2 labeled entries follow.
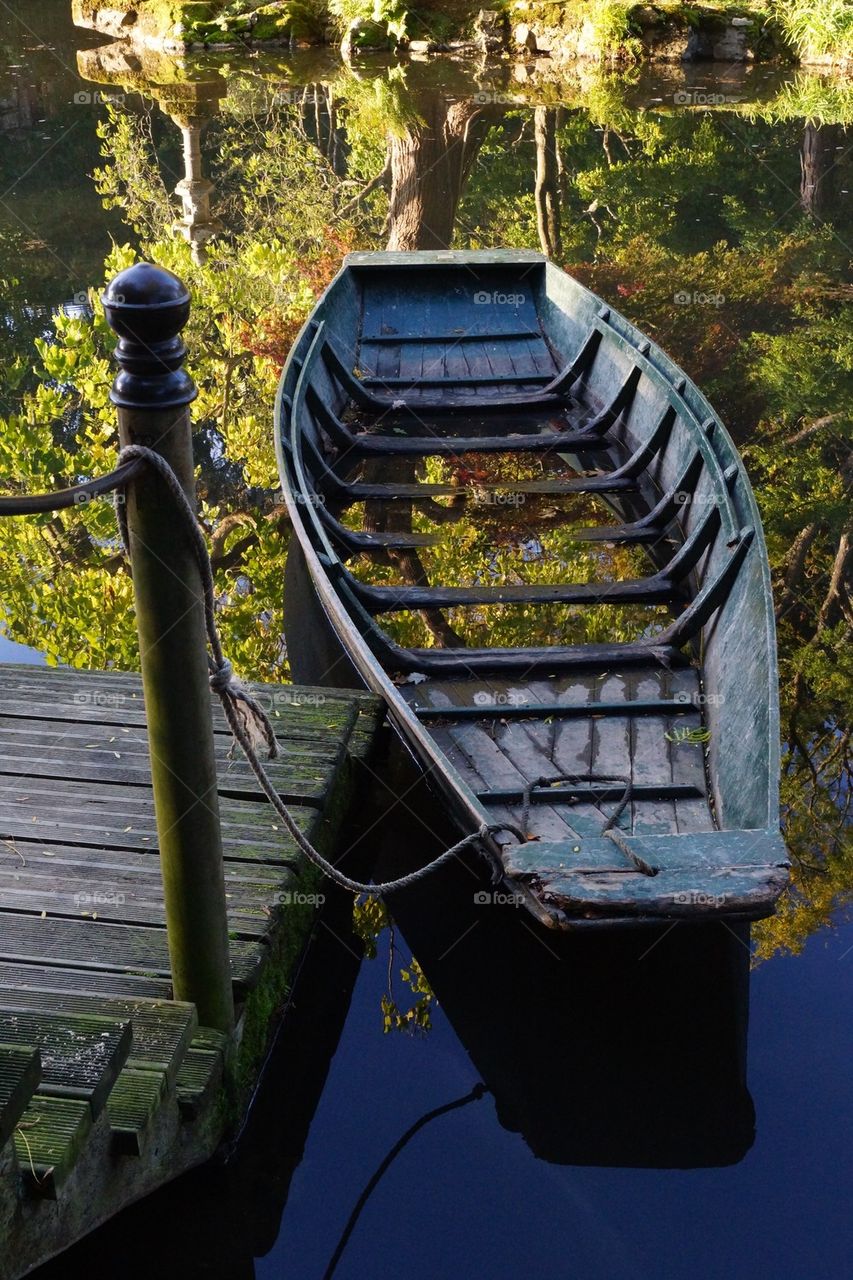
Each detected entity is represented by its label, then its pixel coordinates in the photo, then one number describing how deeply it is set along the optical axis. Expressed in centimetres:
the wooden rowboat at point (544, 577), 370
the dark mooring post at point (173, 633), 235
